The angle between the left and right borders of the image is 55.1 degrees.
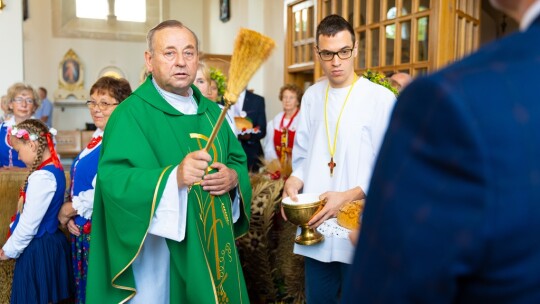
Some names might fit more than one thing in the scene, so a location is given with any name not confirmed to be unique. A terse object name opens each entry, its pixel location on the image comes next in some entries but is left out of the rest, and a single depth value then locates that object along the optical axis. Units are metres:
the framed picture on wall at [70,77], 14.99
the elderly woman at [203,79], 3.91
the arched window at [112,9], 15.08
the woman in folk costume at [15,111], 4.58
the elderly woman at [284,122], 5.56
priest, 2.07
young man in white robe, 2.44
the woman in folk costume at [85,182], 2.88
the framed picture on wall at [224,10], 10.82
